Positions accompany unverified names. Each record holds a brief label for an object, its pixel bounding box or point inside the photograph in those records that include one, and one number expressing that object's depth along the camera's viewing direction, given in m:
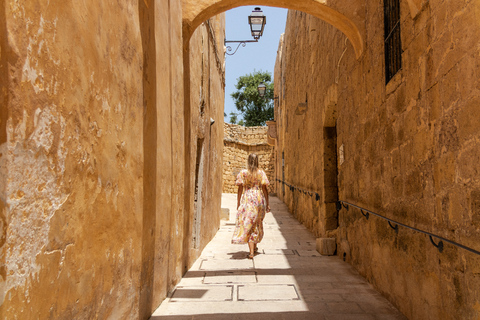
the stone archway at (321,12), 4.32
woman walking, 5.42
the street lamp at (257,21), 7.73
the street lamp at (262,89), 15.43
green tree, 31.56
